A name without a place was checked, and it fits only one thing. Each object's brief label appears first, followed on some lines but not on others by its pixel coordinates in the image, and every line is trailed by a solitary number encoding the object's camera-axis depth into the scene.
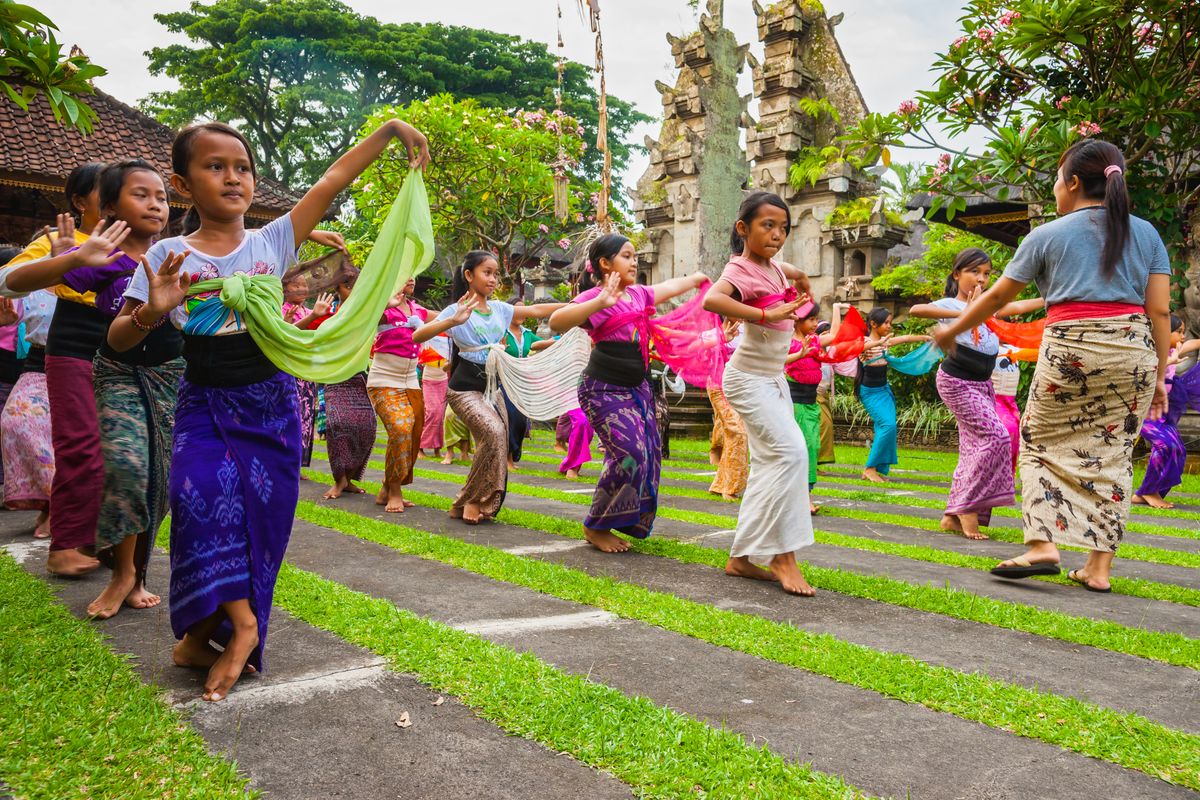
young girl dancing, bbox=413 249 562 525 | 7.03
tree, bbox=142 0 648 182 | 37.16
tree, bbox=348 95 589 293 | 22.61
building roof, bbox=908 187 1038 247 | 16.31
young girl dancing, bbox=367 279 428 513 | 7.73
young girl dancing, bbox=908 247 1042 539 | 6.69
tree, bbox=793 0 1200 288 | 9.86
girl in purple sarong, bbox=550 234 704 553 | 5.81
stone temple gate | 20.92
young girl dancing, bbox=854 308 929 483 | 10.89
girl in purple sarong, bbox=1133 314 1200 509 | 9.01
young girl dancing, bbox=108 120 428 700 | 3.01
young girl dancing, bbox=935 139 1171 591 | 4.65
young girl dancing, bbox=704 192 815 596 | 4.78
